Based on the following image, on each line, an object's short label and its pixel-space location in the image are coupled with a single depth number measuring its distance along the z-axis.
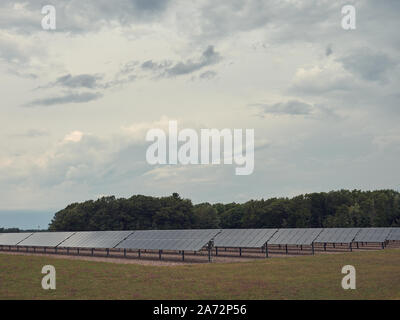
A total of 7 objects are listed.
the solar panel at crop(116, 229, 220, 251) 45.88
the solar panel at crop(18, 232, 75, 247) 62.71
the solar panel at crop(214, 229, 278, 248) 49.56
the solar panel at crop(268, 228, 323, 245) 51.69
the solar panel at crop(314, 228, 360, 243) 55.34
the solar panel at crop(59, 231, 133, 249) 54.94
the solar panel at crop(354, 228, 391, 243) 57.47
